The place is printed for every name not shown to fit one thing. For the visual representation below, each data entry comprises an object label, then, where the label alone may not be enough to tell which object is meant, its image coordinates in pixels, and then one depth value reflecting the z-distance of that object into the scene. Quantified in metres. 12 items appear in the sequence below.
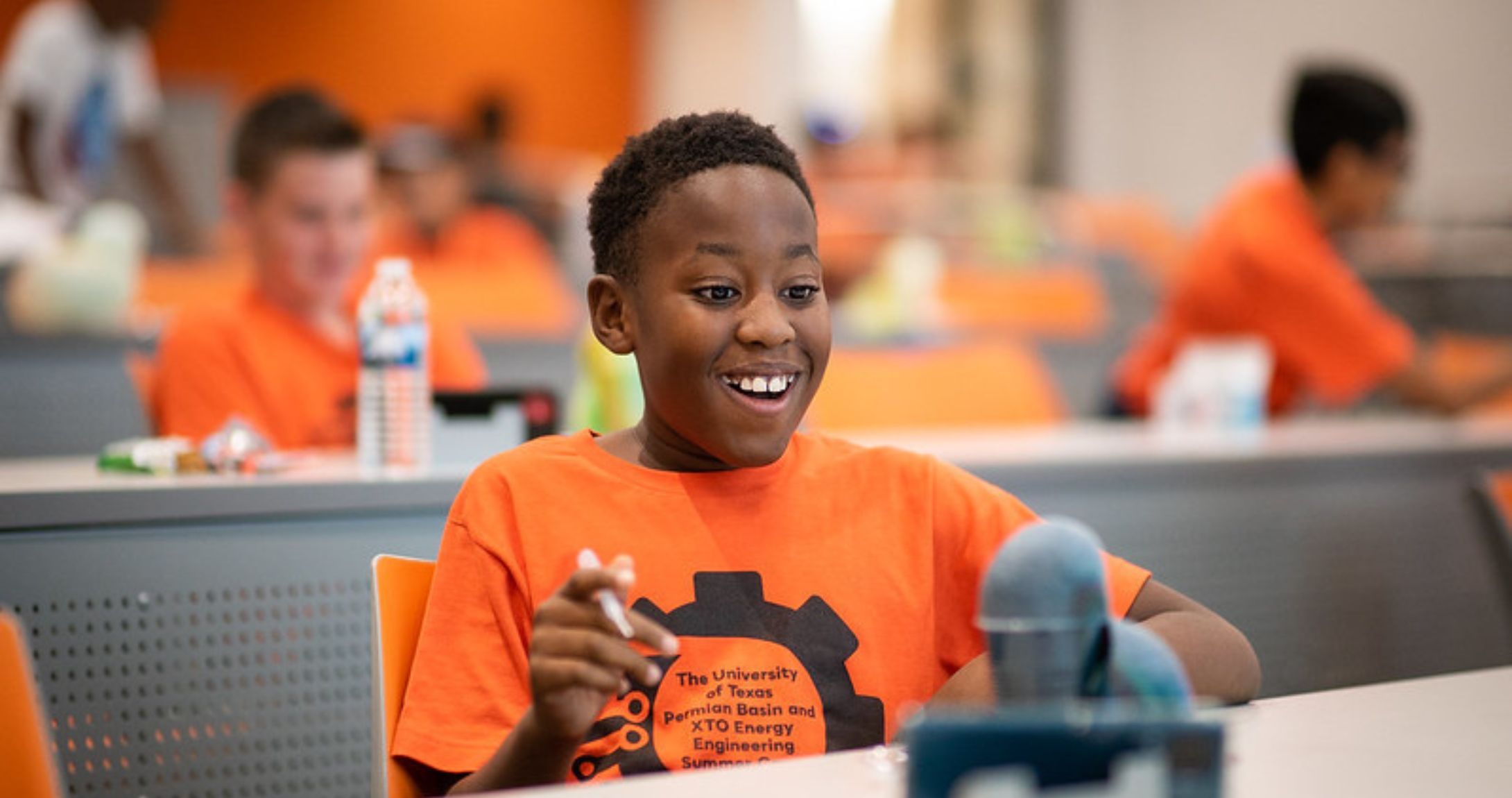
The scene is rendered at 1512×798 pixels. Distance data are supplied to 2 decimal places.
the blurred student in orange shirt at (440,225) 6.22
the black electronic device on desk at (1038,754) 0.80
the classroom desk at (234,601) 2.00
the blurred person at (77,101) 5.45
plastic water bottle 2.42
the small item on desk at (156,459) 2.30
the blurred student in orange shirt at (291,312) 2.99
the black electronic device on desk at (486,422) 2.51
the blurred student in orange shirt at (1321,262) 3.87
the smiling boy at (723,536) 1.38
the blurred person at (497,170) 7.62
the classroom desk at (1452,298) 6.41
